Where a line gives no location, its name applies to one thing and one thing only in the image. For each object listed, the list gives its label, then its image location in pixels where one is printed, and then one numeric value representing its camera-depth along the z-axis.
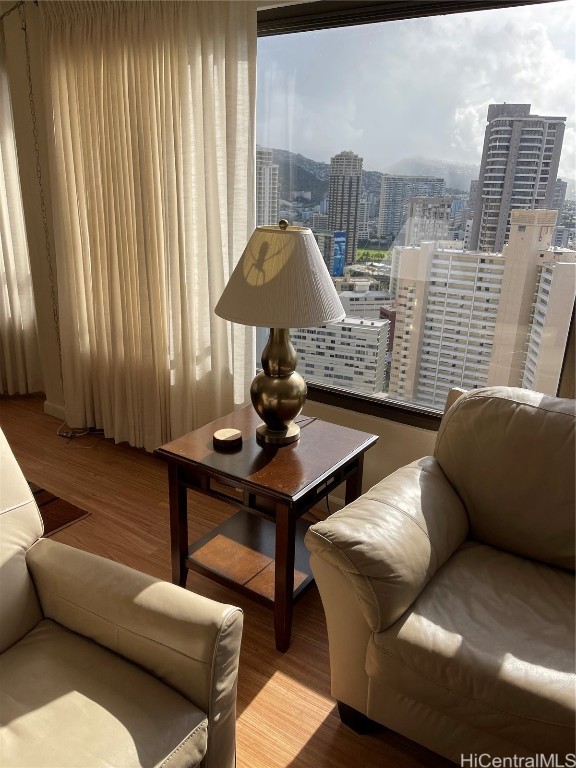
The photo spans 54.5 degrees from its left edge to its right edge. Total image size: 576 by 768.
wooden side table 1.74
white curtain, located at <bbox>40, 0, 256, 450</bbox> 2.32
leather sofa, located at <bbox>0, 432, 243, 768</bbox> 1.08
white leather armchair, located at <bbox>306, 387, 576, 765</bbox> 1.25
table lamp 1.70
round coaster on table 1.90
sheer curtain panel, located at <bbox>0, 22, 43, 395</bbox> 3.52
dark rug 2.49
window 1.90
